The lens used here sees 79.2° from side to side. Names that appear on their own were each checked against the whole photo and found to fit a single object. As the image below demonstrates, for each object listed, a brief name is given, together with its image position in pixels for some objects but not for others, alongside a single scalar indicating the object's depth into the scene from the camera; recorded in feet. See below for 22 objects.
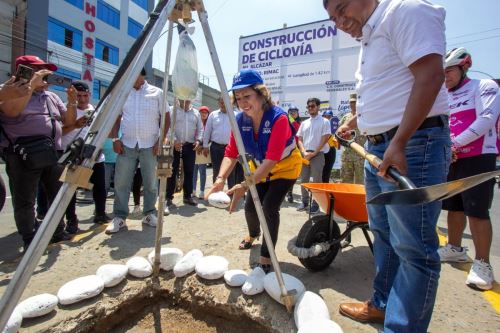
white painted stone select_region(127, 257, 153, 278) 7.75
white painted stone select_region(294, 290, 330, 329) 5.83
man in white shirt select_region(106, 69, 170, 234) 11.60
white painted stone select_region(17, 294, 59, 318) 5.87
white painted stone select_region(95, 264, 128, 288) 7.25
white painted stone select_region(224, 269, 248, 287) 7.41
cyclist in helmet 8.11
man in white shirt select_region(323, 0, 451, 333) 4.12
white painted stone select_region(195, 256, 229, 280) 7.68
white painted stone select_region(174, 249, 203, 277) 7.90
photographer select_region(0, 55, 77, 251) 8.53
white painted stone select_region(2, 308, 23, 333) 5.37
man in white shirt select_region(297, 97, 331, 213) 16.69
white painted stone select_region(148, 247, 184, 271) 8.13
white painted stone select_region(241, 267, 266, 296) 6.99
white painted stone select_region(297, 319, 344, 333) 5.32
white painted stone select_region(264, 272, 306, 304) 6.60
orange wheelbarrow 7.95
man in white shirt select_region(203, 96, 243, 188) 17.34
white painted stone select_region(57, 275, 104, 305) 6.48
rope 7.82
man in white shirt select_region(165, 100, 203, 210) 15.98
